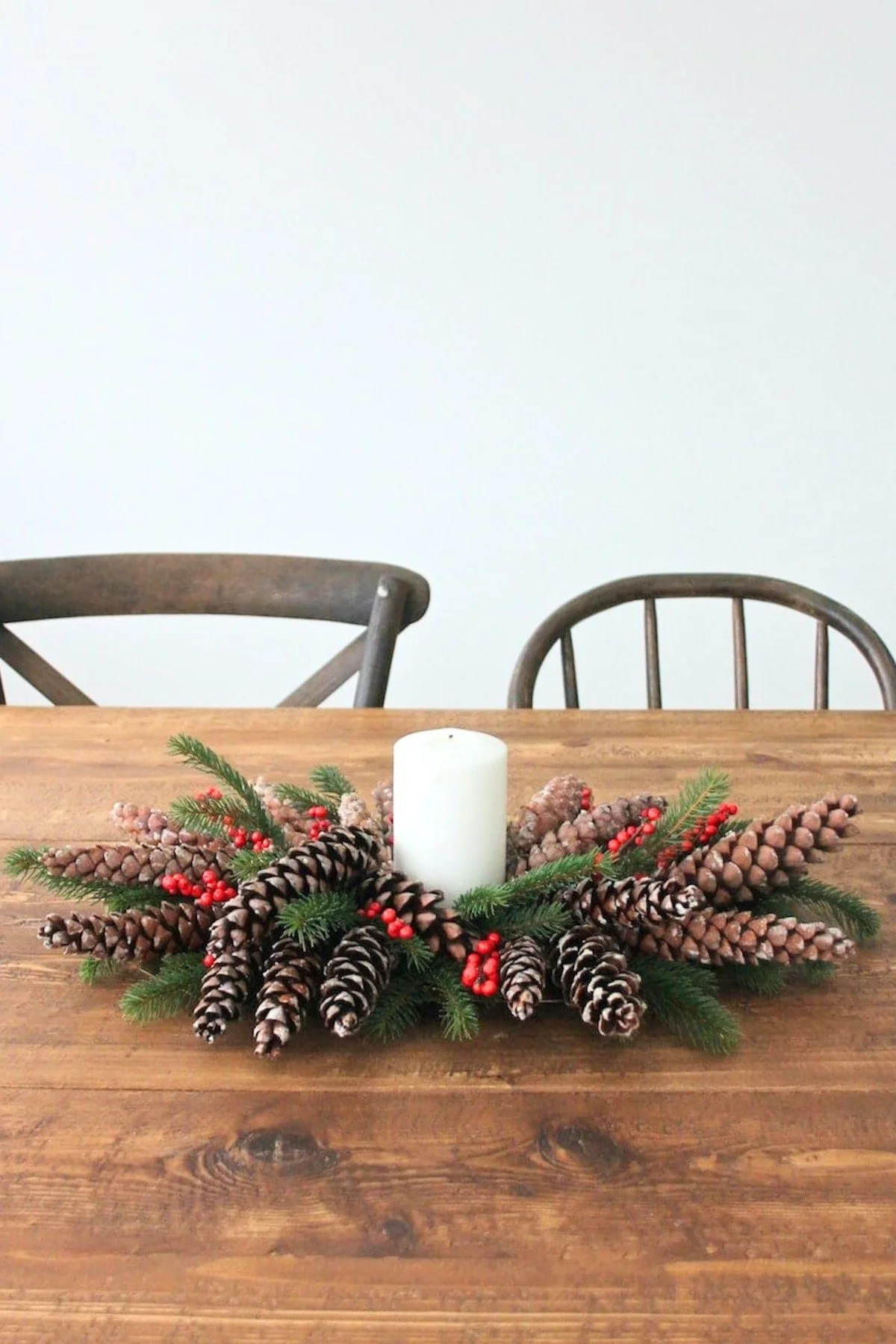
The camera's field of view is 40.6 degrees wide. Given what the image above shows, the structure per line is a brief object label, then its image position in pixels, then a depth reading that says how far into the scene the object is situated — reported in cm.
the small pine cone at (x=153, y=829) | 66
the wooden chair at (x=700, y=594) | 134
